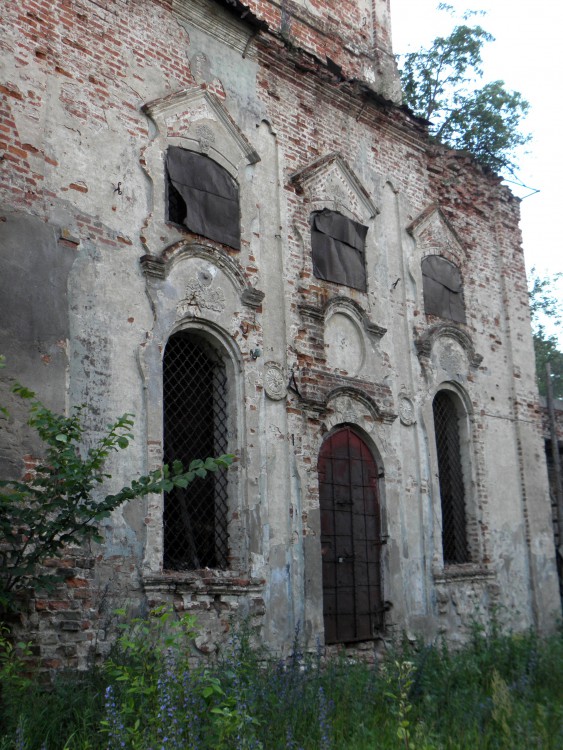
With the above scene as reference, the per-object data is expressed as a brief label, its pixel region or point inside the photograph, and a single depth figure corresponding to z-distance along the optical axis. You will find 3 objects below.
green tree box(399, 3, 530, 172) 19.06
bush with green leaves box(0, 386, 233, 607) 6.14
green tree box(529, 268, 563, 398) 26.89
